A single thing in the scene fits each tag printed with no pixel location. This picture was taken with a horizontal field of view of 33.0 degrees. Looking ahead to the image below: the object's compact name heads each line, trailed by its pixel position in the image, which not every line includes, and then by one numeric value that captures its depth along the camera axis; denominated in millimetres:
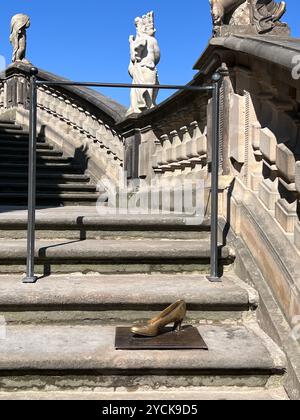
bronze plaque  2557
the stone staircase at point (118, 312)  2438
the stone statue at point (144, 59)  7281
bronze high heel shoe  2643
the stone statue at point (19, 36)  12914
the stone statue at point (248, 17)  3727
